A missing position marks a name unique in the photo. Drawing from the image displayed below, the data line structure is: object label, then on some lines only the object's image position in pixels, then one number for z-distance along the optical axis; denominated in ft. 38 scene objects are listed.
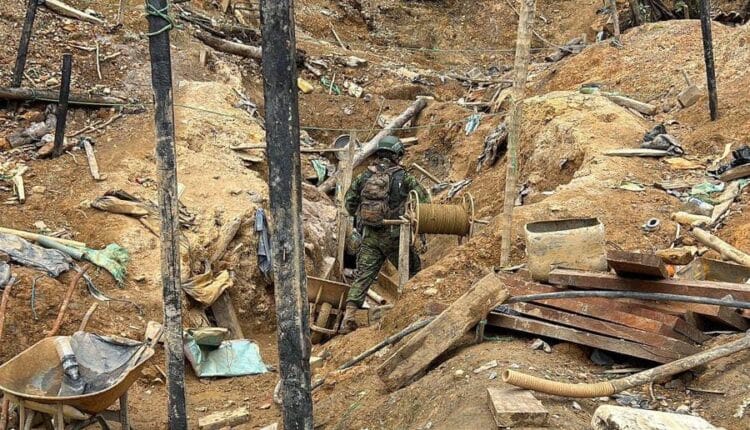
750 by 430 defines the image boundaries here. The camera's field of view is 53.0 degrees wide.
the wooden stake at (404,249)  28.12
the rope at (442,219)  27.54
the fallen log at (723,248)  21.38
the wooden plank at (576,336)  16.93
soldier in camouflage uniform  29.84
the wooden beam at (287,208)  13.66
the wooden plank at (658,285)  17.65
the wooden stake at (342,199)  38.65
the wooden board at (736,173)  29.27
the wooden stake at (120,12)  50.31
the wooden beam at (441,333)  18.99
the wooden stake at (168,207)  16.98
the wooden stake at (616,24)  52.50
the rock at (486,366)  17.72
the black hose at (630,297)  17.06
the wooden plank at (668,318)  17.16
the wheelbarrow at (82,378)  19.10
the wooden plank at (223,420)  23.48
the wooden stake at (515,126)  23.73
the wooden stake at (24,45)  39.04
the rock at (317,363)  26.23
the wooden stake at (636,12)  57.77
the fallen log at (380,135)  44.96
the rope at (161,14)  16.71
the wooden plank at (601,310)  17.11
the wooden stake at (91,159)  34.83
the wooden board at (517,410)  14.47
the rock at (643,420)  12.00
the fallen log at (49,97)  38.99
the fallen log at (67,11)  48.62
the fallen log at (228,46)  55.88
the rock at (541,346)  18.51
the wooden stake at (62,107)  34.79
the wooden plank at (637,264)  17.25
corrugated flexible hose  15.25
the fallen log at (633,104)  41.65
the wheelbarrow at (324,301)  30.76
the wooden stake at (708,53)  34.30
